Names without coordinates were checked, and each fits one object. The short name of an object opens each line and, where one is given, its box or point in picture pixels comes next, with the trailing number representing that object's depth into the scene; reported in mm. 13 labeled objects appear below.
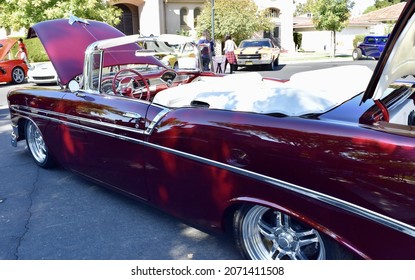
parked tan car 17516
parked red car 13820
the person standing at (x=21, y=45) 14562
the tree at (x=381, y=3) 67962
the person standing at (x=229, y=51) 16047
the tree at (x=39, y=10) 17609
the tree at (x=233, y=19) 27781
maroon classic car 1763
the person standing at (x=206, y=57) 11834
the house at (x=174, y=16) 30203
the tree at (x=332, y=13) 25062
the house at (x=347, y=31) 39969
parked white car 12891
